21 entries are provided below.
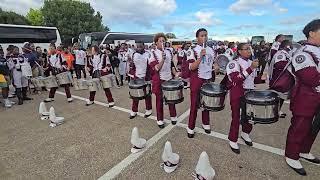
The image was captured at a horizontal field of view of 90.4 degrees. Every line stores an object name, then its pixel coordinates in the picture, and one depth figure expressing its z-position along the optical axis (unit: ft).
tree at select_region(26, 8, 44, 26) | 113.64
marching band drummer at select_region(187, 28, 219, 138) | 9.25
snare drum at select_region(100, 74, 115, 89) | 14.01
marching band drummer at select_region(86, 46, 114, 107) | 14.61
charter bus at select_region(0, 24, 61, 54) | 33.20
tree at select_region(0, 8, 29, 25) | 88.72
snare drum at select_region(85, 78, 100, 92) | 14.08
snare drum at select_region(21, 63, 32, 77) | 17.25
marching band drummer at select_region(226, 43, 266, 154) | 8.08
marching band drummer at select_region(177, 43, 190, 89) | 9.89
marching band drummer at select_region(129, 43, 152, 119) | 12.28
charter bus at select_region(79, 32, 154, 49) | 54.22
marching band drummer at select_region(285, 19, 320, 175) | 6.78
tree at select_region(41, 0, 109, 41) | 89.28
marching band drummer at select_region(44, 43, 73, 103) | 16.86
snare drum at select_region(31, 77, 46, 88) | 16.25
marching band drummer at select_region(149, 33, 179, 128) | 10.74
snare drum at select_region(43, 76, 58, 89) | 15.92
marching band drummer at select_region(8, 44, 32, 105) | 16.86
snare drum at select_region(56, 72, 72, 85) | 15.58
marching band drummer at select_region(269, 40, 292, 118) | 11.28
